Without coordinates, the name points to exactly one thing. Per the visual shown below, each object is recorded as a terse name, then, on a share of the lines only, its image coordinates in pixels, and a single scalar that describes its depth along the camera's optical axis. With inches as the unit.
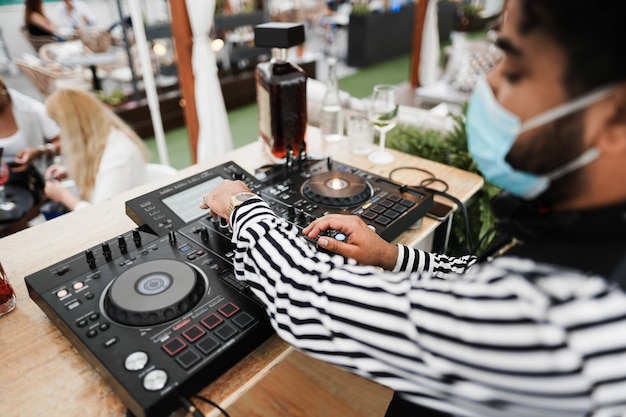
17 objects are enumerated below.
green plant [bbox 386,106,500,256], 65.2
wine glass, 55.0
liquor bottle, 48.6
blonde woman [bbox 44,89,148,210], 70.6
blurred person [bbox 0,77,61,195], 87.0
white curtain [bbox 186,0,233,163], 92.9
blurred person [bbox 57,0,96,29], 233.5
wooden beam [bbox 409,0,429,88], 195.6
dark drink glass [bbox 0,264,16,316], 29.8
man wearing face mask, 16.3
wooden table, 24.0
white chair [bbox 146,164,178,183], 75.3
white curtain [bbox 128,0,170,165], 86.9
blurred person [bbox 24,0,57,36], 200.5
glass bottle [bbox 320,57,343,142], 61.6
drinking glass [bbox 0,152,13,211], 77.7
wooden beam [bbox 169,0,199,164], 94.6
